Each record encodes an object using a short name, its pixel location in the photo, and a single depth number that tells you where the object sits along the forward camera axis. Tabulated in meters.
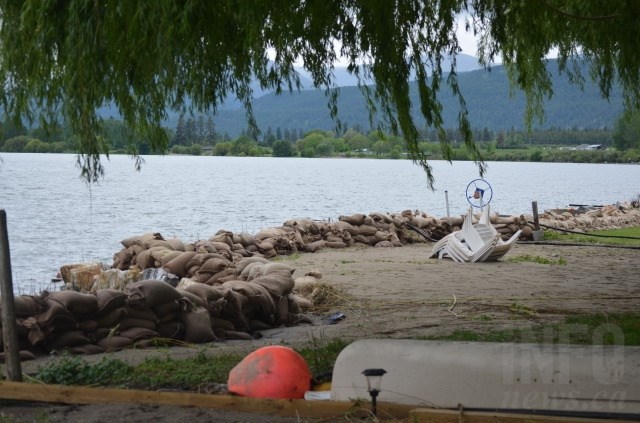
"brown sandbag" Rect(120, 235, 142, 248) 20.31
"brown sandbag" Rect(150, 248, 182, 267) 16.91
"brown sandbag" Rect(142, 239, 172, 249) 18.68
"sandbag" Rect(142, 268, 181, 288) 14.08
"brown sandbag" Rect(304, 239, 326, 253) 21.88
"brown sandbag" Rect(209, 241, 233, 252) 19.44
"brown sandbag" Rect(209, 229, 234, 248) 20.60
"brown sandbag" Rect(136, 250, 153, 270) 18.12
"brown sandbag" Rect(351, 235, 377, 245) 23.67
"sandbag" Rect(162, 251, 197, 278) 16.12
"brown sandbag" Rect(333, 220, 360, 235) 23.60
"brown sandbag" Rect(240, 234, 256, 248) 21.12
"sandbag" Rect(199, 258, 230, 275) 15.30
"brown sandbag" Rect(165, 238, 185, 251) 18.50
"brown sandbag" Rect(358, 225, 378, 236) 23.89
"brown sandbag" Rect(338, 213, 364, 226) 24.27
